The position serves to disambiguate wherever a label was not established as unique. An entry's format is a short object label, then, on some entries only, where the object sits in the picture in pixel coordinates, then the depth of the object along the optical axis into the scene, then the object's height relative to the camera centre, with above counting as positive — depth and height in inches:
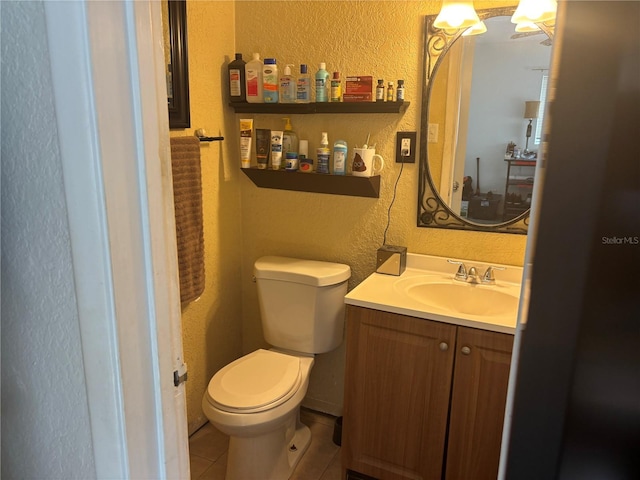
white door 26.4 -5.2
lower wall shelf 78.0 -7.4
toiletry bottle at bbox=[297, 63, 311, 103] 78.7 +8.4
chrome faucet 72.2 -20.3
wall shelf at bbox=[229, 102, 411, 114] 74.3 +5.2
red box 74.4 +8.6
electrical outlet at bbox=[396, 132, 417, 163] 76.1 -1.0
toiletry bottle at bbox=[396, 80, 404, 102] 73.2 +7.6
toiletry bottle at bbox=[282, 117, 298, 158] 82.8 -0.2
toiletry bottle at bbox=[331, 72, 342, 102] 76.8 +8.2
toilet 68.0 -36.7
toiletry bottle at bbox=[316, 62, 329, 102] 77.0 +9.0
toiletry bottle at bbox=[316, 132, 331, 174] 78.7 -2.6
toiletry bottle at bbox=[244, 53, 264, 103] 81.4 +9.9
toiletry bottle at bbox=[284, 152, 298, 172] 81.3 -4.0
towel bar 78.7 -0.4
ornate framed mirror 68.2 +2.9
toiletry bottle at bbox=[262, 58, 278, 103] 79.5 +9.6
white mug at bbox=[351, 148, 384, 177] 75.9 -3.5
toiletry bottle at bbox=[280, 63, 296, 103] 79.7 +8.5
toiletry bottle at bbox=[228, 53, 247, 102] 82.0 +9.9
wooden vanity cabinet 60.6 -34.6
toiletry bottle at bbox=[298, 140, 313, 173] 81.3 -3.5
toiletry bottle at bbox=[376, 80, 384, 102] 74.1 +7.6
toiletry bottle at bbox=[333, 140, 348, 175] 77.6 -2.9
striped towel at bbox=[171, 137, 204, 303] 66.7 -11.3
